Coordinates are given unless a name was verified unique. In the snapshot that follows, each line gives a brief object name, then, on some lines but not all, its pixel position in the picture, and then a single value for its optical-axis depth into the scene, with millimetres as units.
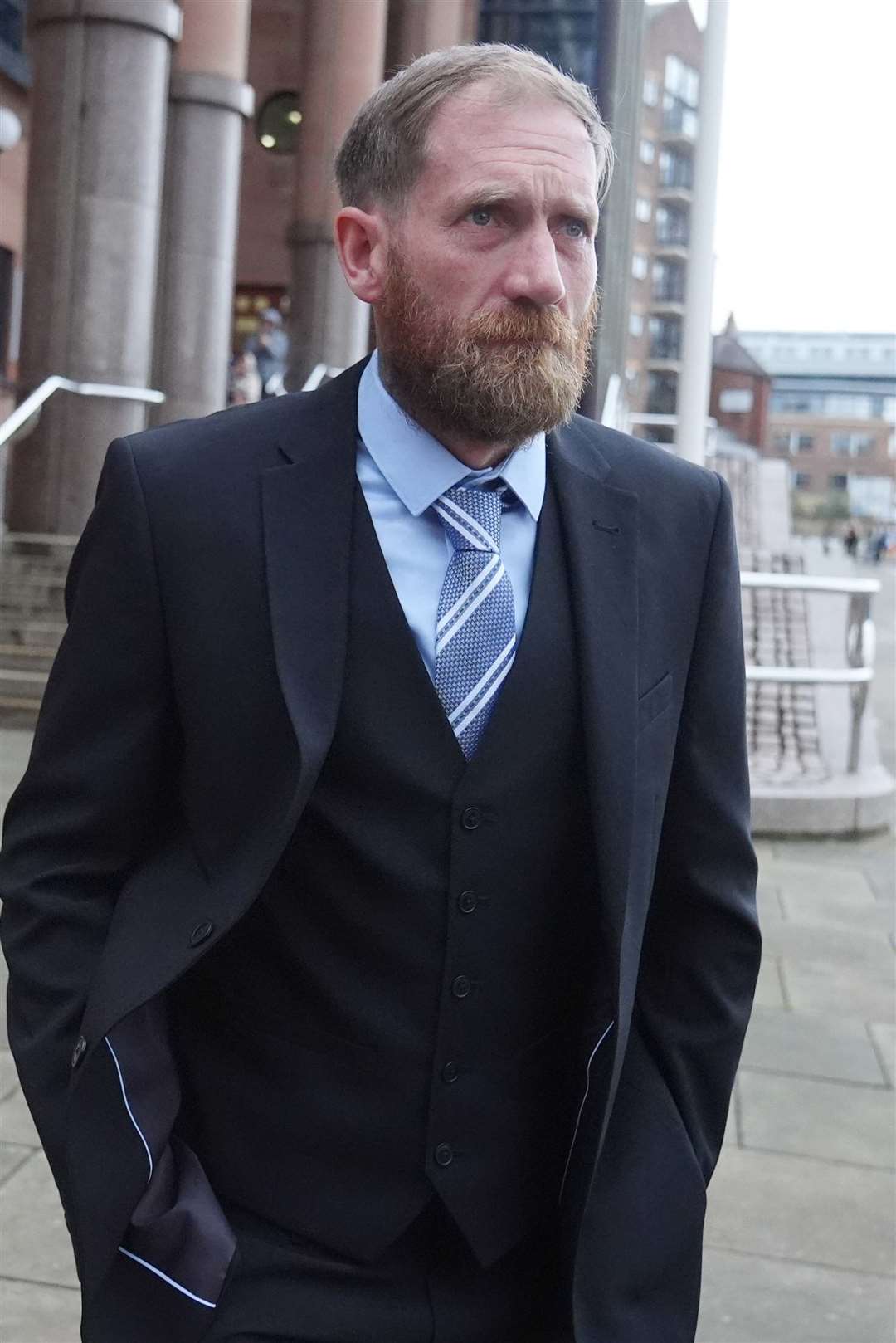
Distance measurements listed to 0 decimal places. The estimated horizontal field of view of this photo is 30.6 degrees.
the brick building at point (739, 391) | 93562
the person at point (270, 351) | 15000
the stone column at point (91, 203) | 10328
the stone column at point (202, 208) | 12203
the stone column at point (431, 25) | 15070
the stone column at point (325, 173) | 16391
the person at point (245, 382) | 14055
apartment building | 20250
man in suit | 1656
